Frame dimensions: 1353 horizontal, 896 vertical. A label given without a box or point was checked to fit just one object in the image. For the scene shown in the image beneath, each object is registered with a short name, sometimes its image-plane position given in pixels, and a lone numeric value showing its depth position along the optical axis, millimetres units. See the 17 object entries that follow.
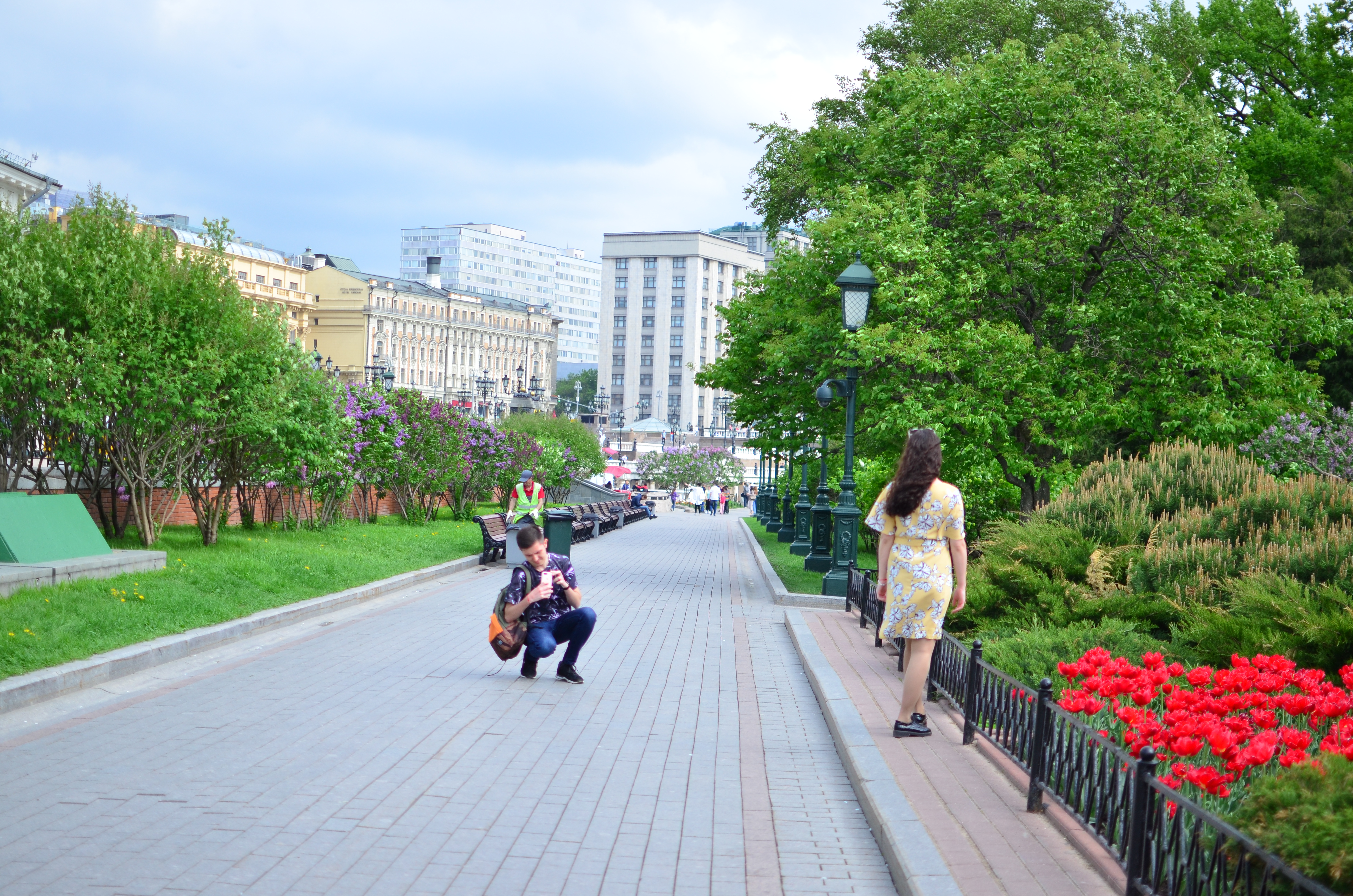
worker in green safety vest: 20562
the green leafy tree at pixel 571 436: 57500
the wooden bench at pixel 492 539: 21391
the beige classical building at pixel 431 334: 111875
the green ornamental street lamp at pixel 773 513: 41031
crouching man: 9250
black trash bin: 21422
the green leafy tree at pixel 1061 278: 18250
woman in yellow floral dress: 7121
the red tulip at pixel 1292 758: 4402
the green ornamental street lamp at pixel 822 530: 23391
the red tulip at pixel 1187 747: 4809
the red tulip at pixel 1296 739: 4664
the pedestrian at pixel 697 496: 82188
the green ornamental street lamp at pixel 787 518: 36375
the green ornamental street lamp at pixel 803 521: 28688
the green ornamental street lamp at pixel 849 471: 16672
